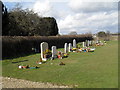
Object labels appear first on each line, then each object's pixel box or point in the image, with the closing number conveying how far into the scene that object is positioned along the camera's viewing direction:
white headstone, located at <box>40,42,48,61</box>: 12.71
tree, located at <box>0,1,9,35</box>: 24.00
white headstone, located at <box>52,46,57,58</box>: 13.11
